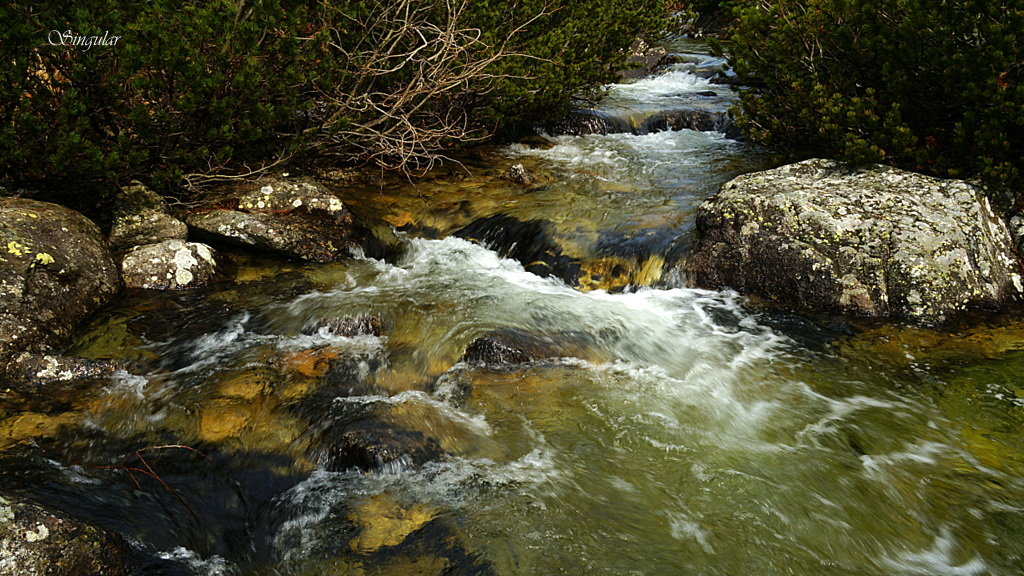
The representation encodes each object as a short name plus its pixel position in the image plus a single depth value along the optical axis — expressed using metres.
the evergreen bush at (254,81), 5.62
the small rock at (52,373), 4.44
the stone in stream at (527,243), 6.93
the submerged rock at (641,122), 11.83
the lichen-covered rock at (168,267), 5.90
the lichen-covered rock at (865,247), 5.68
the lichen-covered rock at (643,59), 17.09
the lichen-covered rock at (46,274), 4.77
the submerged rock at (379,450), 3.88
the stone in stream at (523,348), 5.12
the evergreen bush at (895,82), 5.86
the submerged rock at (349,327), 5.45
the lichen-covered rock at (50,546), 2.75
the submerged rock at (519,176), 8.98
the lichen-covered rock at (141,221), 6.28
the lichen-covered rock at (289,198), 7.14
